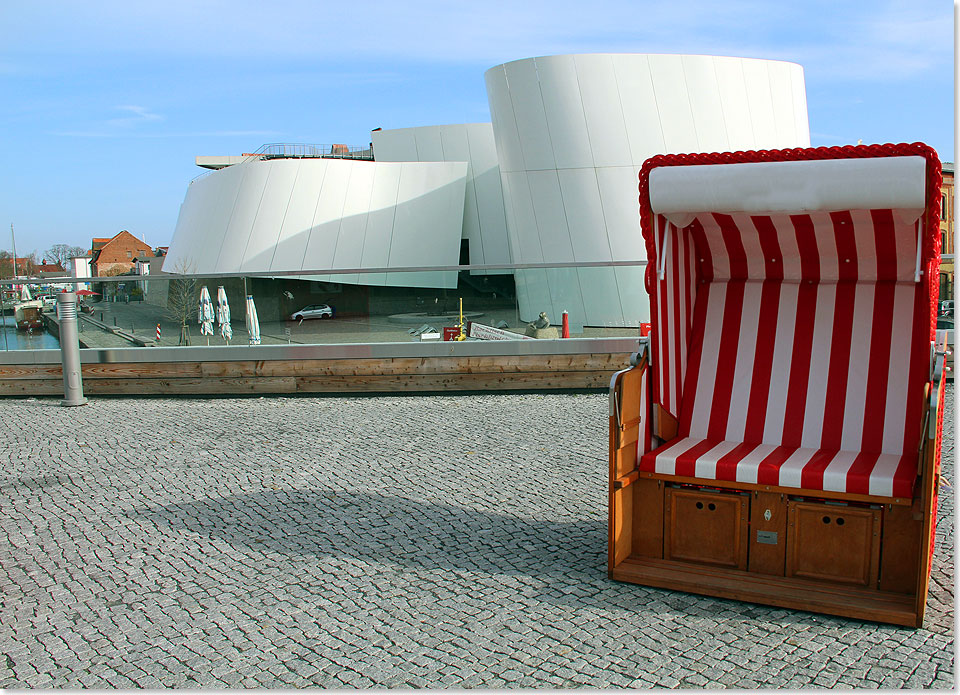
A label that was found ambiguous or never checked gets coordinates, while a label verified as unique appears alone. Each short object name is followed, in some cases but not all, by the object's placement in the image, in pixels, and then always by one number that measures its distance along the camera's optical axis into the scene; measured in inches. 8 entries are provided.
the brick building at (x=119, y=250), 4069.4
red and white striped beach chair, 166.9
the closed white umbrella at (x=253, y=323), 443.7
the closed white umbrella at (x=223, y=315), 444.1
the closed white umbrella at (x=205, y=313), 446.6
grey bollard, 423.5
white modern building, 871.7
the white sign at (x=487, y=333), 430.9
